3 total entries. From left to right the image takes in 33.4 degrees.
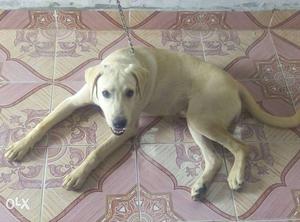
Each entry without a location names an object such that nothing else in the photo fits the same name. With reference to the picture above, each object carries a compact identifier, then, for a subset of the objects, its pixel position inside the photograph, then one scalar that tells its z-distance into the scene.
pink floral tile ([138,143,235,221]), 1.57
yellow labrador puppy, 1.56
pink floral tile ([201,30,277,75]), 2.00
